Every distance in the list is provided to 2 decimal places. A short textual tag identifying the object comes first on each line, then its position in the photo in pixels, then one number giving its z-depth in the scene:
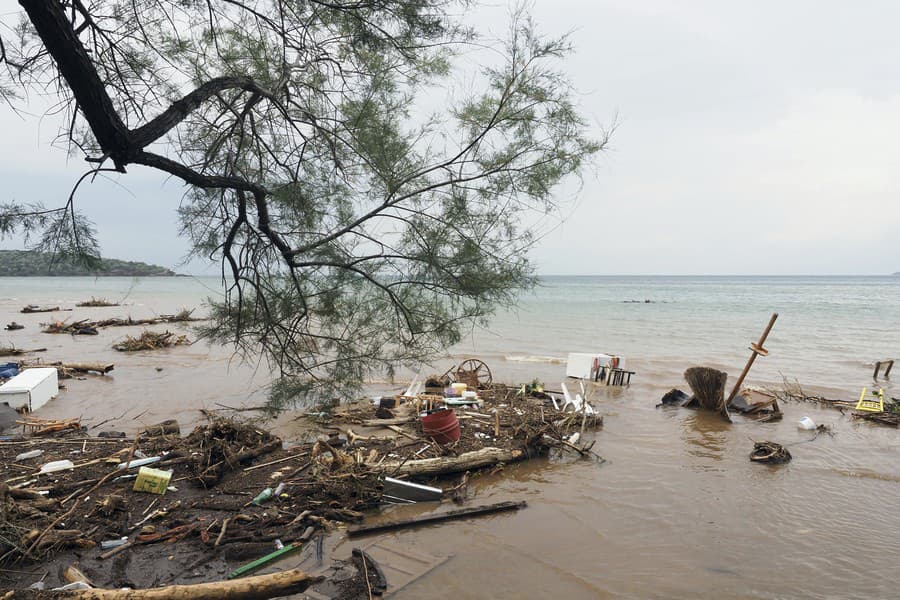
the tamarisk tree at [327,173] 3.67
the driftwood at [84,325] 20.81
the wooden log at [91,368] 12.95
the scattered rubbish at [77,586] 3.53
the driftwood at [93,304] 35.25
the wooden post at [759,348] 8.51
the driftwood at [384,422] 8.09
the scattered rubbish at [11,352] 14.91
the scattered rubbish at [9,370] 9.87
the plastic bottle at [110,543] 4.40
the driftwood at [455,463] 5.96
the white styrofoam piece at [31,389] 8.59
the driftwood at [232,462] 5.66
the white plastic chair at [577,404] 8.91
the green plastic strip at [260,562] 4.07
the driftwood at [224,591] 2.71
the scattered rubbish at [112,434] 7.30
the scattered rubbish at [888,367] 13.10
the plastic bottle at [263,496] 5.21
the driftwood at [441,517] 4.89
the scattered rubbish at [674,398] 10.89
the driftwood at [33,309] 29.61
